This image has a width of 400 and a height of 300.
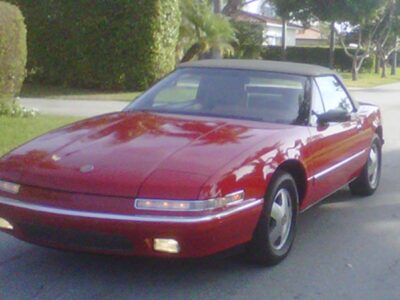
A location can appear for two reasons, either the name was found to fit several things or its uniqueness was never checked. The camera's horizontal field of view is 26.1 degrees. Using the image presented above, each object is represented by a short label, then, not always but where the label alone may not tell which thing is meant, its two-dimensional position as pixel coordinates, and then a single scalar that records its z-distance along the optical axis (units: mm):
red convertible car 5207
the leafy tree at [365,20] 36531
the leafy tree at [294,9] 38188
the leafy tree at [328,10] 37188
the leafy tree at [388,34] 42562
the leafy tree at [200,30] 28234
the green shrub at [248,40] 40844
